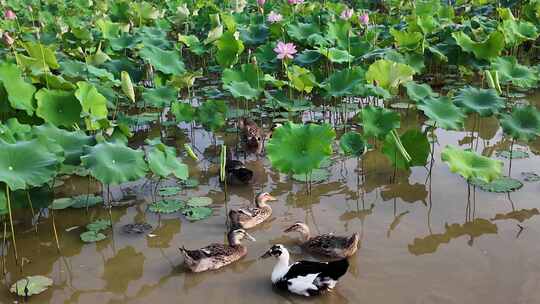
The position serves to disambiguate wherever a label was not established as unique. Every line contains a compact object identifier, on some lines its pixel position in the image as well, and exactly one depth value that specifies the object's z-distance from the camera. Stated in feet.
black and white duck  11.53
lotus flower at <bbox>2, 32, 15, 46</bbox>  20.27
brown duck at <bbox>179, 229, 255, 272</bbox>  12.78
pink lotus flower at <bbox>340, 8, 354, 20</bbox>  25.43
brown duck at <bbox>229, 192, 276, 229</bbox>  14.51
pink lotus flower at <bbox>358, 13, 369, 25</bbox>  25.04
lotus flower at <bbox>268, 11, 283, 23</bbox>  26.50
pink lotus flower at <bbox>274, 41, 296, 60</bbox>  19.92
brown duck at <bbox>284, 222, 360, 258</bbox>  13.09
